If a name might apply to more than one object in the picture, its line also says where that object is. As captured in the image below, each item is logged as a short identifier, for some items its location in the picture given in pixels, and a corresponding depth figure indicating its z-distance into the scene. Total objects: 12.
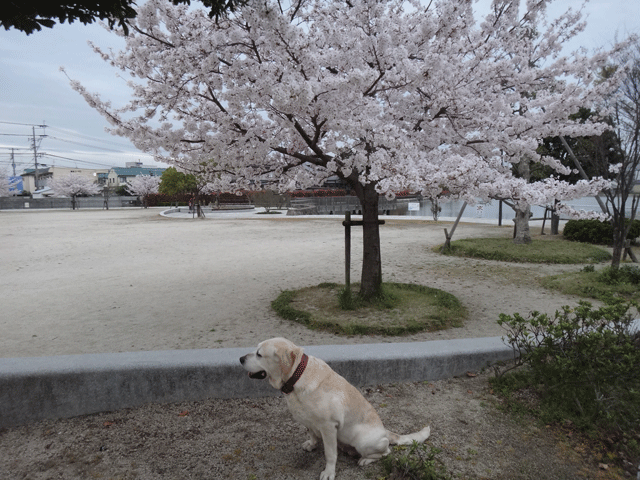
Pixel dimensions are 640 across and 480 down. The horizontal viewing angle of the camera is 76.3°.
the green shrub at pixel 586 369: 2.74
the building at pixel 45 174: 103.25
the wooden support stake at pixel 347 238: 6.25
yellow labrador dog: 2.33
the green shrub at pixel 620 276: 7.76
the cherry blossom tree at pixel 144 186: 65.38
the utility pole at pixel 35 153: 76.00
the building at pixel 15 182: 79.78
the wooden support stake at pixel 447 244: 12.76
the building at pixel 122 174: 101.43
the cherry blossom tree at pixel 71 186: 56.92
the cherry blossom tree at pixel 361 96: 4.66
